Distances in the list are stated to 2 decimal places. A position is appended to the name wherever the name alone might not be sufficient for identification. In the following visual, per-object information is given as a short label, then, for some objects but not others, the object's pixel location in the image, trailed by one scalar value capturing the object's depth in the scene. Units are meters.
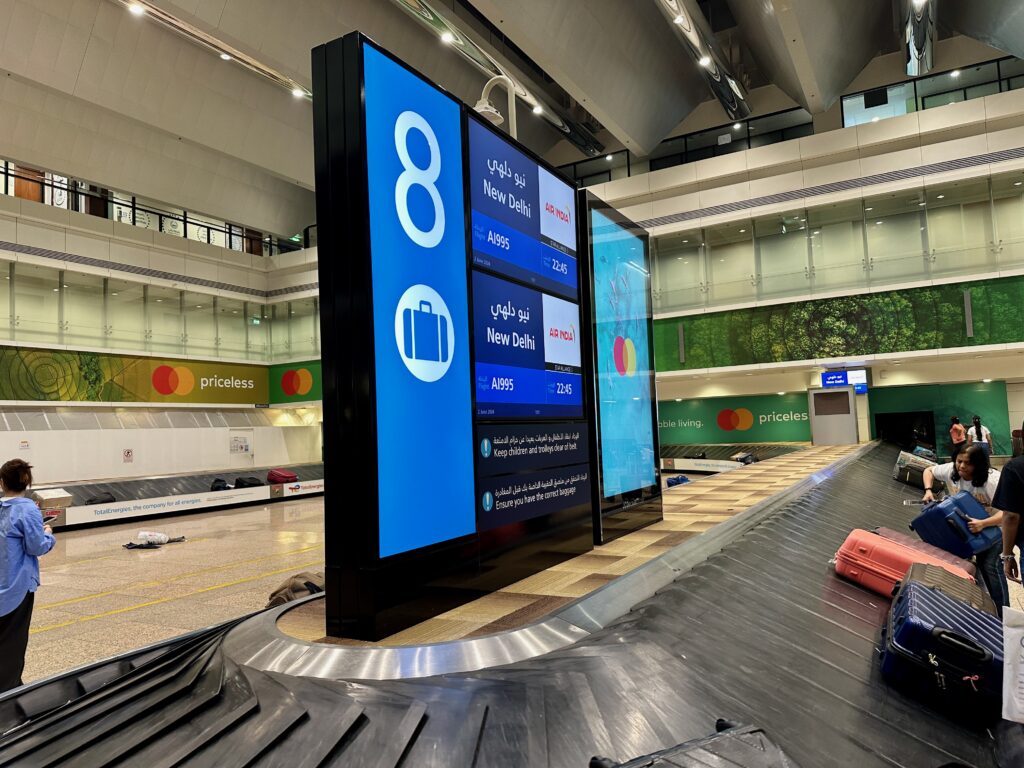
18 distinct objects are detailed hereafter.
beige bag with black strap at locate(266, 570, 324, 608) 3.78
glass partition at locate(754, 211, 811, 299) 19.59
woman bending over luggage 5.03
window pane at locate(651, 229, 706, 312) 21.20
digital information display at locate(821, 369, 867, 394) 19.14
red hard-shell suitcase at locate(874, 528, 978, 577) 4.37
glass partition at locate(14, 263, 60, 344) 18.81
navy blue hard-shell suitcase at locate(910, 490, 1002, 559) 4.96
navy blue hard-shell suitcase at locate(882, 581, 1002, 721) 2.40
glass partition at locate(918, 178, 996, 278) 17.34
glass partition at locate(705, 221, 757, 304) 20.36
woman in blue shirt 3.91
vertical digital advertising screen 4.87
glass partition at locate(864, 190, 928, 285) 18.06
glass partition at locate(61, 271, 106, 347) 20.05
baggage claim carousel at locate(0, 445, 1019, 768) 1.72
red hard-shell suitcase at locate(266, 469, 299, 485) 19.97
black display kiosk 2.55
